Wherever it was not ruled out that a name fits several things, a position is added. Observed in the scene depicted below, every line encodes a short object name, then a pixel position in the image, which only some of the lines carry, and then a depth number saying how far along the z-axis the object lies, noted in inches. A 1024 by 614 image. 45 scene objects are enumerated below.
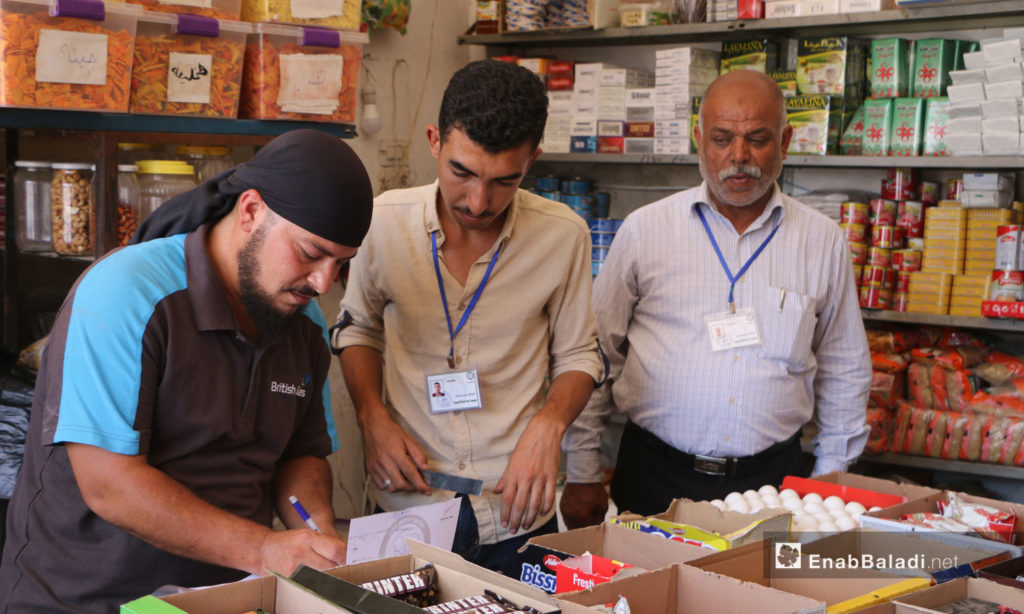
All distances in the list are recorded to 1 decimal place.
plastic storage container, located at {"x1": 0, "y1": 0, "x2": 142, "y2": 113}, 95.3
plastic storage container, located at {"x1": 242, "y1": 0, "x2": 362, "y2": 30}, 118.0
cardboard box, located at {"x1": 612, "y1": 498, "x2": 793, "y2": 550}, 68.1
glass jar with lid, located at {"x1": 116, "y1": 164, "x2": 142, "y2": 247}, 111.3
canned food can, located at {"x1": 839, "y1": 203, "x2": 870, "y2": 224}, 154.1
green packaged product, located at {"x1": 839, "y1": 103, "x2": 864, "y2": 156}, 153.8
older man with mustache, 111.7
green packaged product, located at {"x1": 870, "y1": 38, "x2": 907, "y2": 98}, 150.3
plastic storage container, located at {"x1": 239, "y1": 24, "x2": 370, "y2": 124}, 120.0
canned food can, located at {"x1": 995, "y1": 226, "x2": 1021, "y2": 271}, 140.2
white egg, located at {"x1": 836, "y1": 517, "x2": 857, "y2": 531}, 76.0
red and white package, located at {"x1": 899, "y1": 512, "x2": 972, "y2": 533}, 77.0
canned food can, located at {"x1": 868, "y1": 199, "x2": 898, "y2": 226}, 152.6
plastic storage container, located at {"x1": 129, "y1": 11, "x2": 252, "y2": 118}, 107.8
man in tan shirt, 89.4
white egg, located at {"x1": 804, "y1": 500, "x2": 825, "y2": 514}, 79.7
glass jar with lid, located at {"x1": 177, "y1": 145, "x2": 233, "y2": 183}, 121.3
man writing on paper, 63.2
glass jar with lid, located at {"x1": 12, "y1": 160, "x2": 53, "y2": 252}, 110.7
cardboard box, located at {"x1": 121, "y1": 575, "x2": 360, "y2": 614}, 49.9
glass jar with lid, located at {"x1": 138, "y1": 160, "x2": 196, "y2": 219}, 114.3
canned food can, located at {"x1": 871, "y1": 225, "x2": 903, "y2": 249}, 151.9
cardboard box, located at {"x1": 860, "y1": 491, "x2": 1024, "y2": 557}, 72.8
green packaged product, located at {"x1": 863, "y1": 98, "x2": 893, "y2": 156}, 150.4
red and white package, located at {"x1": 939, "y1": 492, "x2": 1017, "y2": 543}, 77.9
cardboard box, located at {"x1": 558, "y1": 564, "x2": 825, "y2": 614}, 54.7
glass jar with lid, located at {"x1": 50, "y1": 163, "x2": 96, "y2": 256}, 109.7
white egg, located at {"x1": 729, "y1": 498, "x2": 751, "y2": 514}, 80.2
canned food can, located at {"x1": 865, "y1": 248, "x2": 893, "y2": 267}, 152.4
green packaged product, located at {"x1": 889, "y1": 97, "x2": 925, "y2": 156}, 148.0
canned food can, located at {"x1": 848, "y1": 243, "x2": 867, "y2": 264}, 153.7
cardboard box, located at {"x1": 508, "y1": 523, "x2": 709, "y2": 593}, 64.8
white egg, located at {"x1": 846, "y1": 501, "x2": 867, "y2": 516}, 81.4
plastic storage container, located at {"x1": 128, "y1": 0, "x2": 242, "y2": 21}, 106.9
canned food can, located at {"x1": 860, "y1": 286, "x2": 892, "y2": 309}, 152.3
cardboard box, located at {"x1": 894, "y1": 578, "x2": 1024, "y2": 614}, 59.1
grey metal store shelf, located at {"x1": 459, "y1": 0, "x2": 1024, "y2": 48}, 142.6
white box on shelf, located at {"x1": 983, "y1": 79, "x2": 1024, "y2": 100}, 137.6
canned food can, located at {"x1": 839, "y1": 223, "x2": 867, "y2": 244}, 154.0
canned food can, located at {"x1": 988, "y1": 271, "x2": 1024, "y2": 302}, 141.2
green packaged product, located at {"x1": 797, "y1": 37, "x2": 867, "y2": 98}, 153.4
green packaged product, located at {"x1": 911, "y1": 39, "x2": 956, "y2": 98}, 147.2
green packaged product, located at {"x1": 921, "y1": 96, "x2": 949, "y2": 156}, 145.3
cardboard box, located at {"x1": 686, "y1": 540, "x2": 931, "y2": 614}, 61.4
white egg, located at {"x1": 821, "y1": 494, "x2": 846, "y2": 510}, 82.1
